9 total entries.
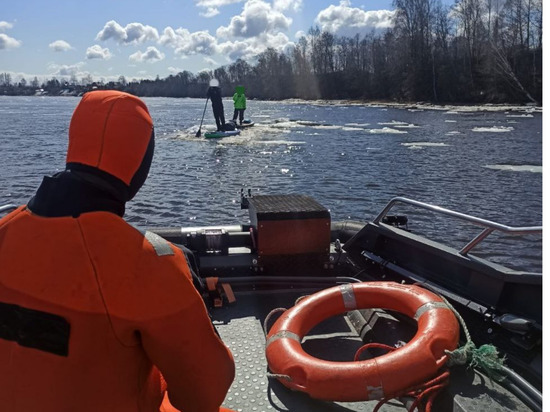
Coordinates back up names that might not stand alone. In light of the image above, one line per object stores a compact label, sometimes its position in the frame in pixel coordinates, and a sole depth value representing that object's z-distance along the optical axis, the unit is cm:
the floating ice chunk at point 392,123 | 3349
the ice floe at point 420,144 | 2145
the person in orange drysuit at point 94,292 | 128
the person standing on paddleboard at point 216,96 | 2125
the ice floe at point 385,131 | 2736
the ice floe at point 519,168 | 1536
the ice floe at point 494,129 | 2655
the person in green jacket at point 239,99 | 2571
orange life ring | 270
